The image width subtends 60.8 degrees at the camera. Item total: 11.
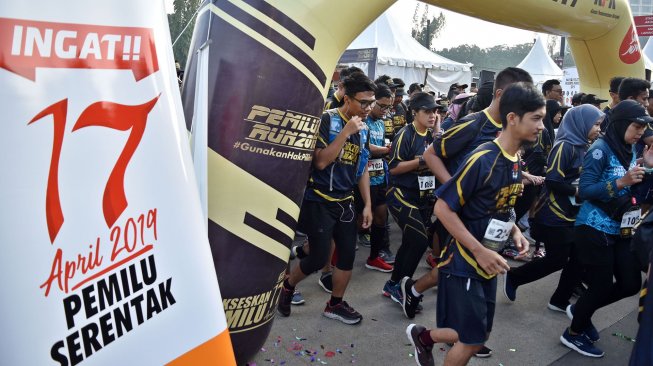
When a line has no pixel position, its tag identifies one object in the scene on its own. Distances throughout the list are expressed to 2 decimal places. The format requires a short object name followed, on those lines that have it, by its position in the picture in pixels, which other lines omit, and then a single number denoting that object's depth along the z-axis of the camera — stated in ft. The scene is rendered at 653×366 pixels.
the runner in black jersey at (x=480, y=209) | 9.37
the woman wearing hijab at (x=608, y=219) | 12.26
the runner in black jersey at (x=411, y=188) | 15.15
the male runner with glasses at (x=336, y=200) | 12.80
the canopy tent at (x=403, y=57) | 55.26
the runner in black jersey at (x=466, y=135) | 13.08
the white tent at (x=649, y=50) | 55.77
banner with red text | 3.72
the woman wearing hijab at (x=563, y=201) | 14.33
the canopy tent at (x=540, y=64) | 73.00
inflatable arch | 8.74
